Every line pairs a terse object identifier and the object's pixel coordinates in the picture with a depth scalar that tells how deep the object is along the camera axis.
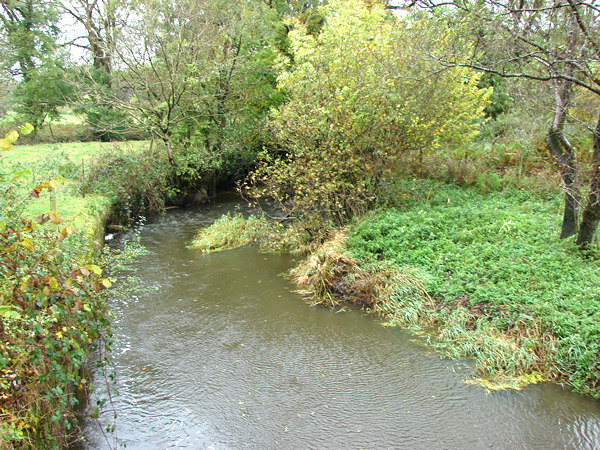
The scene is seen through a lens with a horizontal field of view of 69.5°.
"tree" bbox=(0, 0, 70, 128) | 23.08
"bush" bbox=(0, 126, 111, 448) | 3.52
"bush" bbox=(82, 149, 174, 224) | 14.30
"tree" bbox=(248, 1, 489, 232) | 10.47
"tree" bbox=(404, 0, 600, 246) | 6.79
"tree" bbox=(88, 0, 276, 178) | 15.48
